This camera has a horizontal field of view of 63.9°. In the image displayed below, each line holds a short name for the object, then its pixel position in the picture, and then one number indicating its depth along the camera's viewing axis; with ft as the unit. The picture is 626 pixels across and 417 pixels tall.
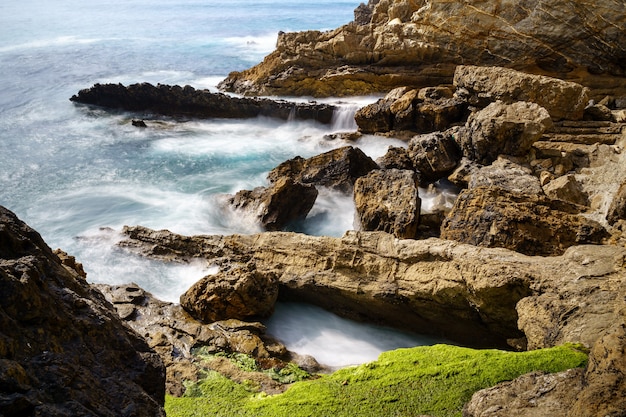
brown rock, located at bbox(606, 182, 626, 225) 30.01
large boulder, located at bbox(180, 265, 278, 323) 30.63
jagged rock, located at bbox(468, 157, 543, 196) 41.63
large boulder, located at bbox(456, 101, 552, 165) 45.70
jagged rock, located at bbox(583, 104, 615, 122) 55.72
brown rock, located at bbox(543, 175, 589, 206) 39.37
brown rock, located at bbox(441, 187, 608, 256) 31.32
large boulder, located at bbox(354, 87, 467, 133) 62.03
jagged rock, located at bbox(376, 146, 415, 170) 55.21
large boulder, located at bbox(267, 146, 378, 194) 53.06
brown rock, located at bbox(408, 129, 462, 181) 51.26
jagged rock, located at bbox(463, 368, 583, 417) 14.61
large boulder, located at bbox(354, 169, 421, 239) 39.68
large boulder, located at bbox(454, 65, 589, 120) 54.60
